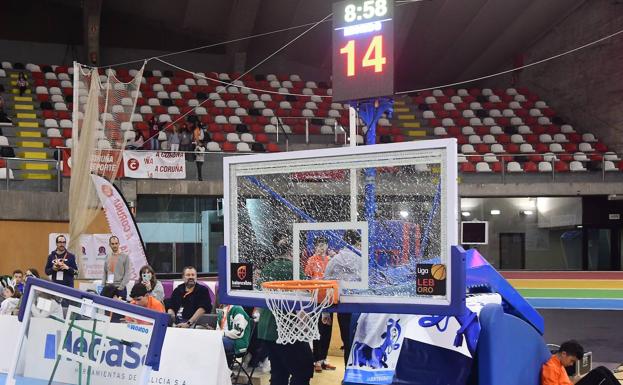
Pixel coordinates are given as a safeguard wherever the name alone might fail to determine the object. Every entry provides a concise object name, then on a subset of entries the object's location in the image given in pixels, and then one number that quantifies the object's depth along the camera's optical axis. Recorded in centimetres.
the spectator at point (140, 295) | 775
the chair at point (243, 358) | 771
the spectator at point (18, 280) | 1102
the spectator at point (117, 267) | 1035
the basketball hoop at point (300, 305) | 539
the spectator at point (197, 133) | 1688
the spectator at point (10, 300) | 958
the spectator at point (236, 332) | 754
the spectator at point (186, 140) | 1605
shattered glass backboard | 499
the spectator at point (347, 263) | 544
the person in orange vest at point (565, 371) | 589
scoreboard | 970
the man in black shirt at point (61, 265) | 1016
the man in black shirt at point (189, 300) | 848
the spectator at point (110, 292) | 801
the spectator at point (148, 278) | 924
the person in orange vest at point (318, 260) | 562
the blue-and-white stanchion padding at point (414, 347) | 532
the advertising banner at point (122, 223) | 1037
